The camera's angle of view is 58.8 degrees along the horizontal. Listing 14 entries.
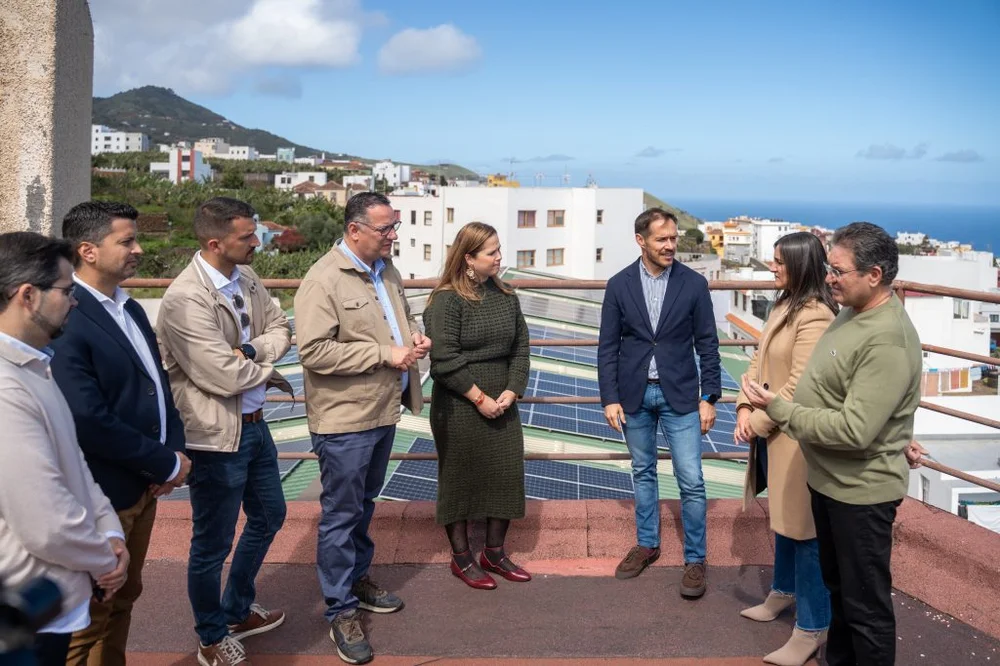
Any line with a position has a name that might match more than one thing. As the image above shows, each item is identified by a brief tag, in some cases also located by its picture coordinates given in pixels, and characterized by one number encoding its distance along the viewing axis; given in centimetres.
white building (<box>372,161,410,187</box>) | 16829
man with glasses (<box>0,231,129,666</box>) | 217
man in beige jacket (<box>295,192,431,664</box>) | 386
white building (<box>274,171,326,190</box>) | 14112
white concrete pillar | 429
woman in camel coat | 372
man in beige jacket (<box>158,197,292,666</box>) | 347
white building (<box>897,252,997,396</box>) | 3316
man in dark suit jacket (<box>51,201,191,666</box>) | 282
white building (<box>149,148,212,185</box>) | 12912
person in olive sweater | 300
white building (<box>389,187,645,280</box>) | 5959
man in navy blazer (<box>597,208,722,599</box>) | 444
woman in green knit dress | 433
